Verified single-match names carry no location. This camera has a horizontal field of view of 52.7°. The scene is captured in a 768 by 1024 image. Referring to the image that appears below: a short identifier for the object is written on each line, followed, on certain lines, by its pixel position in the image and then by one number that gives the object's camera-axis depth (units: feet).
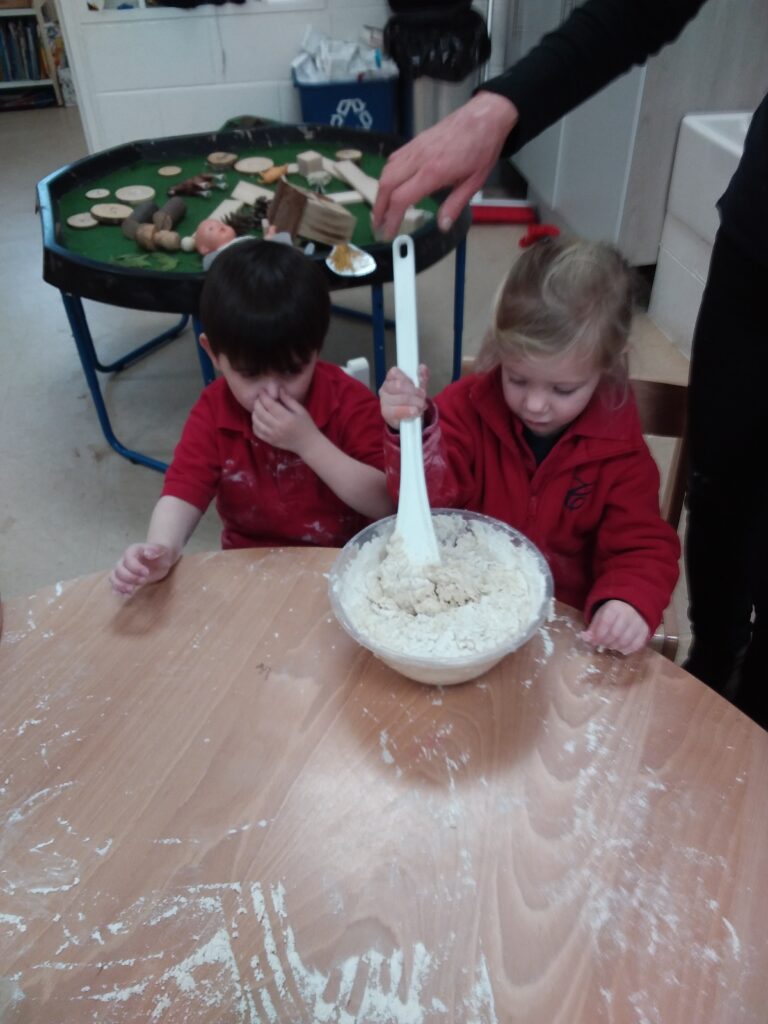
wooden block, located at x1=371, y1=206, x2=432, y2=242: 6.47
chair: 3.58
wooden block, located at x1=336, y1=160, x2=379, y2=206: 7.18
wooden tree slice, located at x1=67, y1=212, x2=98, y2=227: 6.91
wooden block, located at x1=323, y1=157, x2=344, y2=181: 7.70
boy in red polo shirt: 3.33
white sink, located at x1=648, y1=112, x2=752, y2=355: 7.90
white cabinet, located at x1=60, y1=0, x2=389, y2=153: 10.82
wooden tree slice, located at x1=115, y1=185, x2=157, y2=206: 7.36
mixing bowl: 2.26
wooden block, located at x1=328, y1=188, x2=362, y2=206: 7.07
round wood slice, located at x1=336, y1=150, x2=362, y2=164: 8.02
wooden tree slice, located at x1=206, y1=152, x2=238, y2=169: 8.11
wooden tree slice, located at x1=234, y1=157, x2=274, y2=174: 7.94
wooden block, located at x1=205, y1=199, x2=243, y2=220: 6.79
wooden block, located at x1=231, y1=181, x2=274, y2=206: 7.16
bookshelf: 16.92
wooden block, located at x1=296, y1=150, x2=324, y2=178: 7.67
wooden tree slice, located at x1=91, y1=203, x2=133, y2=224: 7.00
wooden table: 1.75
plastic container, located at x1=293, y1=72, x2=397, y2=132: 10.76
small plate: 5.82
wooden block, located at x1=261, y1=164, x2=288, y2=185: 7.68
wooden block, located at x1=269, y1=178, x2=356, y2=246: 6.13
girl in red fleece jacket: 3.00
